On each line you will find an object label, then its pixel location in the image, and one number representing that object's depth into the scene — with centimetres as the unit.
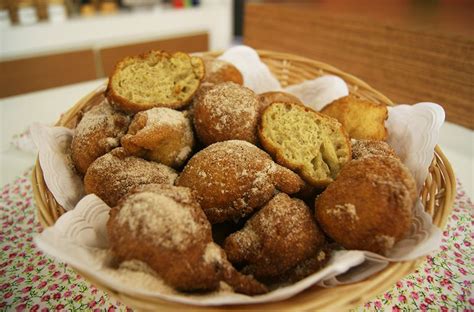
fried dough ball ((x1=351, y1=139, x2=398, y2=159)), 22
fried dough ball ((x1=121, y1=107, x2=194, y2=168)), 21
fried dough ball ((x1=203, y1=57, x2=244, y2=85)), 28
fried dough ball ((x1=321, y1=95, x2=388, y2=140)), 25
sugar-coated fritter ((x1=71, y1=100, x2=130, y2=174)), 23
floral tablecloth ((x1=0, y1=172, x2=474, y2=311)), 20
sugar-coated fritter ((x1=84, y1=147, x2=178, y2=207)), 21
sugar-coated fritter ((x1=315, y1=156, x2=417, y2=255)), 17
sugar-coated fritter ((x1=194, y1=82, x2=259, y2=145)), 23
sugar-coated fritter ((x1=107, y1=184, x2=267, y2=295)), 16
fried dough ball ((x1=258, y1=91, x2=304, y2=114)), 25
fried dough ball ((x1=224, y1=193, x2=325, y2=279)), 18
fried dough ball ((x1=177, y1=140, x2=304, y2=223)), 19
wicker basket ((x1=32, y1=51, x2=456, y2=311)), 15
